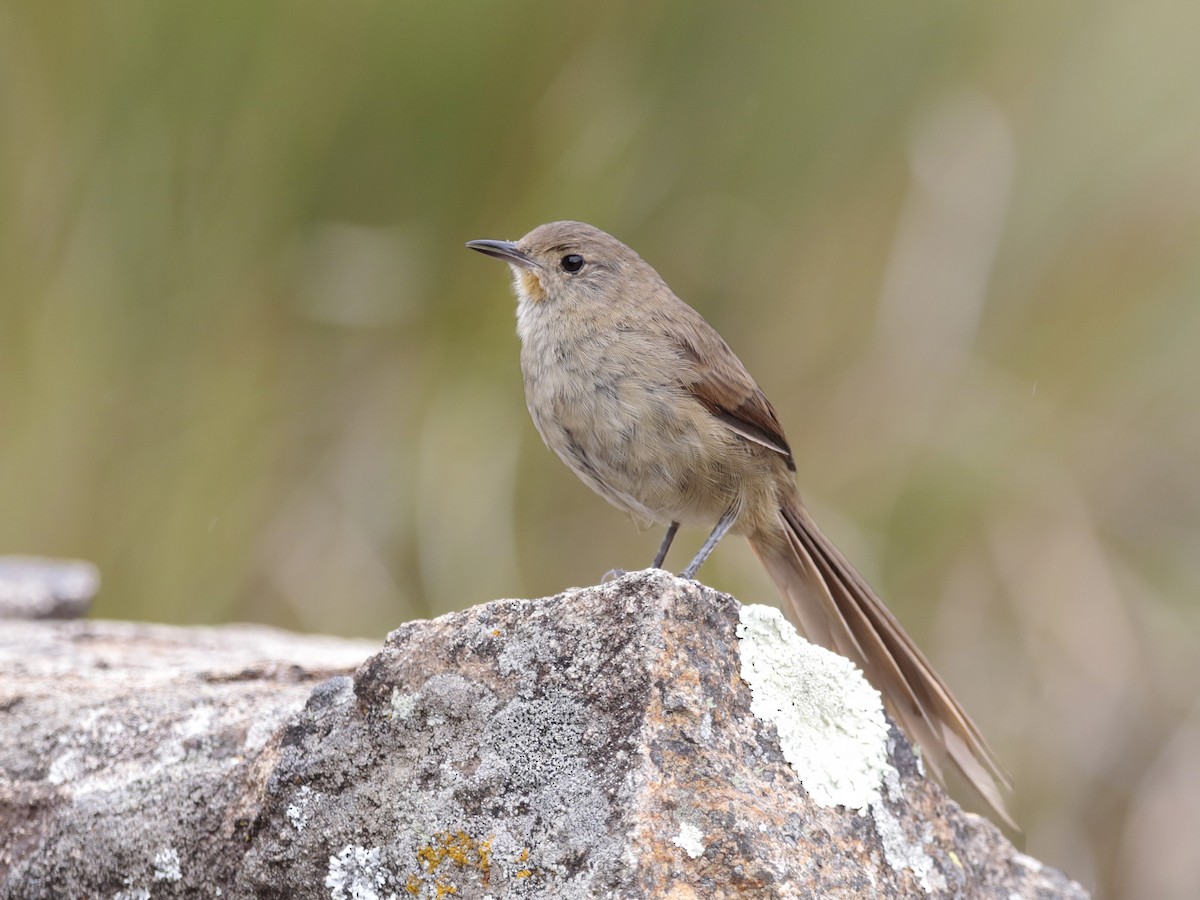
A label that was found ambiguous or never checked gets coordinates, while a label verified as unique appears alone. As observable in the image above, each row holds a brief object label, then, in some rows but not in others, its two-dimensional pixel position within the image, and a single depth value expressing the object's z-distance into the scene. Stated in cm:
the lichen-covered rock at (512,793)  412
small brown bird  425
